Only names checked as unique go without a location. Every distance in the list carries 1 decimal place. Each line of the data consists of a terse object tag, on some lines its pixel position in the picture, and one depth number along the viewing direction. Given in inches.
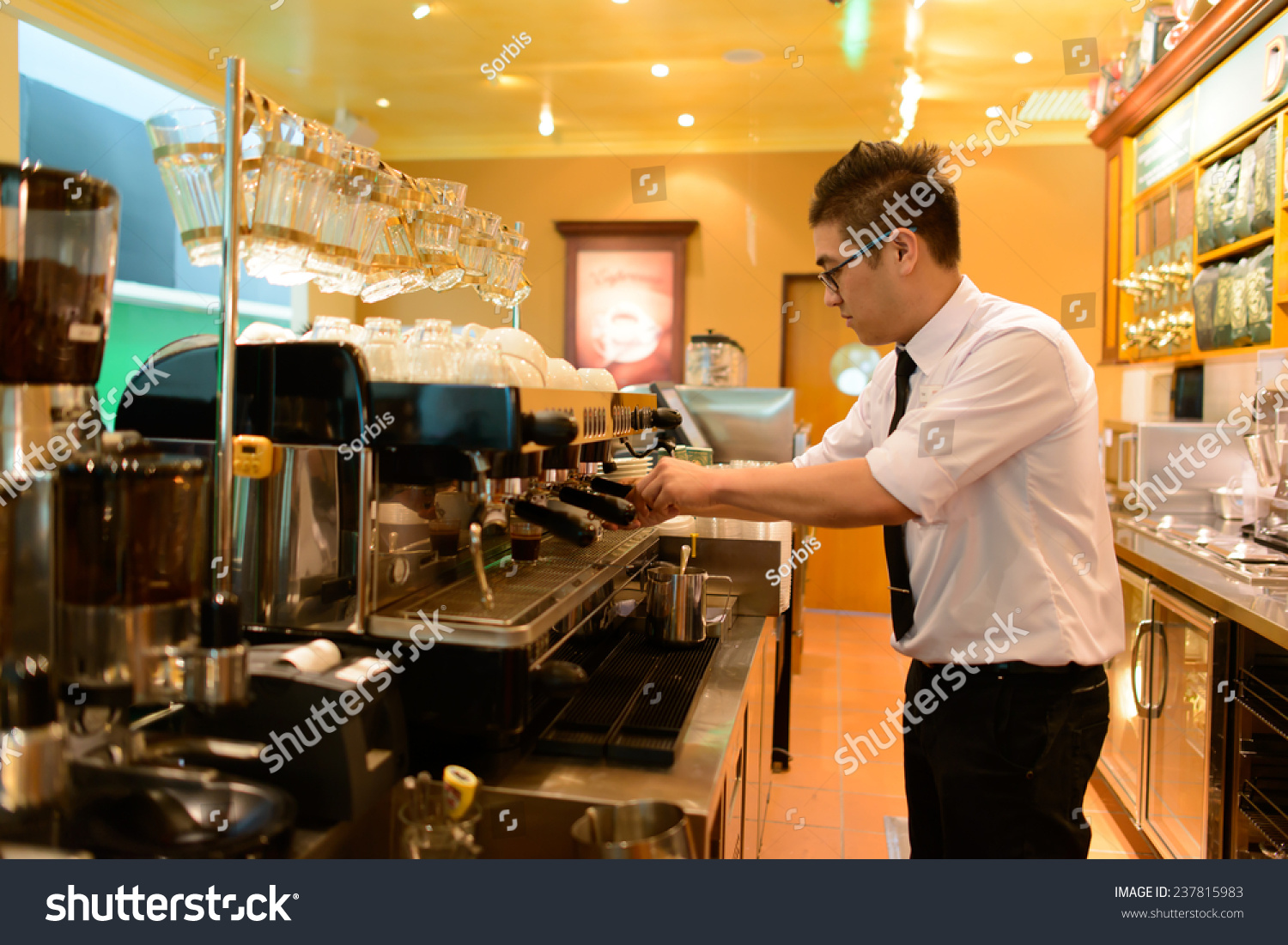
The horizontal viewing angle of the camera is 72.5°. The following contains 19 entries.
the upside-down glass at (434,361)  48.6
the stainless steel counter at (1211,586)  80.5
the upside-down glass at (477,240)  67.7
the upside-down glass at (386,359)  48.6
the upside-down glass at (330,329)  51.4
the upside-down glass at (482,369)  48.5
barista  56.6
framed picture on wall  244.1
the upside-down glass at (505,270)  72.7
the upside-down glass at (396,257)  60.0
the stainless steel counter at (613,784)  44.4
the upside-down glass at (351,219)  50.1
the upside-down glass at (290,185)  45.3
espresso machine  45.5
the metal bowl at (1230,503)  130.8
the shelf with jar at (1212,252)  119.9
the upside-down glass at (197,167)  43.5
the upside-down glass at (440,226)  62.7
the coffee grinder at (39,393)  34.8
